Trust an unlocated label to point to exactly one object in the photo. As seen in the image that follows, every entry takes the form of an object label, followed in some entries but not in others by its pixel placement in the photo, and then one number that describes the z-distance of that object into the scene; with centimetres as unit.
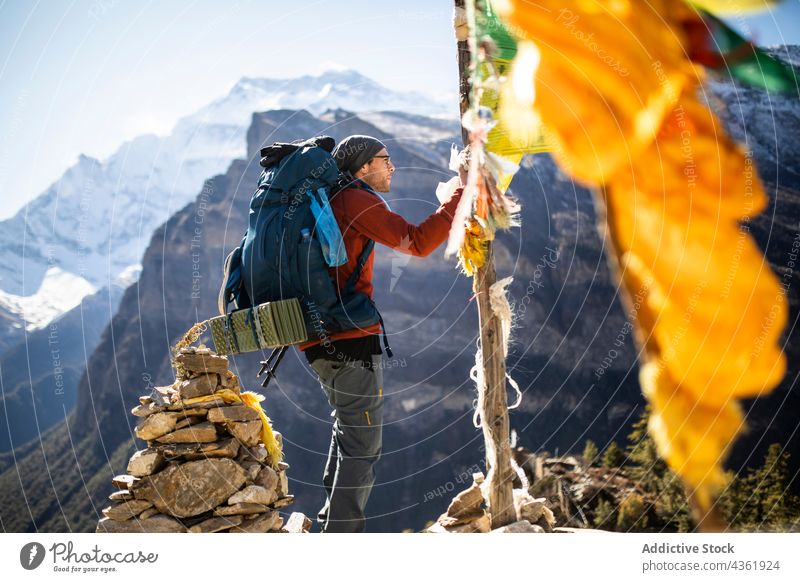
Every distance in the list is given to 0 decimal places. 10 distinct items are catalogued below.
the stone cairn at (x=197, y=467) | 421
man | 363
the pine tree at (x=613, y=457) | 1734
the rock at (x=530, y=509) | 455
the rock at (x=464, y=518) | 468
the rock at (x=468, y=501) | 471
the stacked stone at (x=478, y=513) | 456
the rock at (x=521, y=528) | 428
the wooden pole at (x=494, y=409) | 436
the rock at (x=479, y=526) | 455
